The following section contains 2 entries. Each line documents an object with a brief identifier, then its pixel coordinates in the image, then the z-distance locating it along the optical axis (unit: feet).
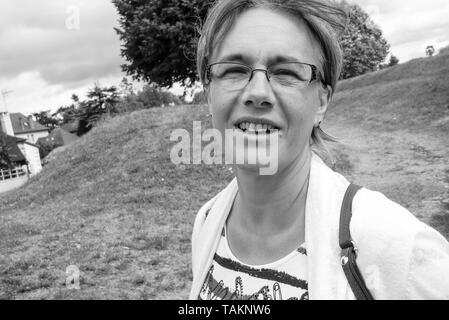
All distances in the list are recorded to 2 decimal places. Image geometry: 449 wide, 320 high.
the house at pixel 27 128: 374.43
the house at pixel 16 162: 184.24
